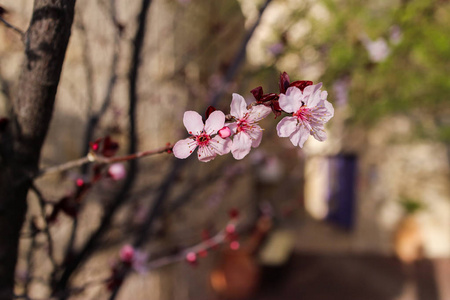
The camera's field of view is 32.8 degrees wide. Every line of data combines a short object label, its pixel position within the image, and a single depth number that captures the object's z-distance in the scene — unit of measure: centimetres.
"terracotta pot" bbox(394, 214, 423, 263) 186
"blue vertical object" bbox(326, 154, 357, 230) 218
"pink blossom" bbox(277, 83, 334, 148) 30
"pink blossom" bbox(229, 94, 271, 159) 30
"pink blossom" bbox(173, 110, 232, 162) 30
